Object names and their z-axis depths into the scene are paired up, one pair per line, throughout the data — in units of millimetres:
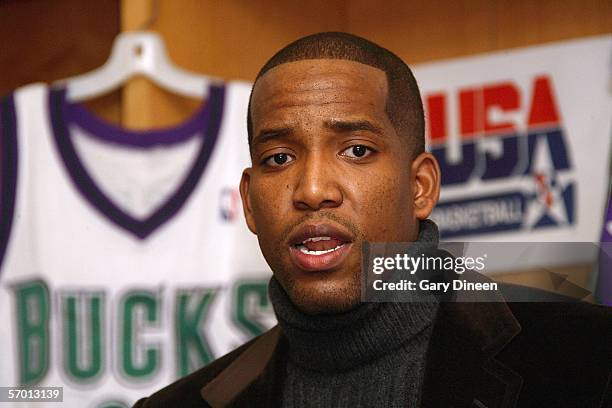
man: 2094
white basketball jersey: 2636
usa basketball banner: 2607
